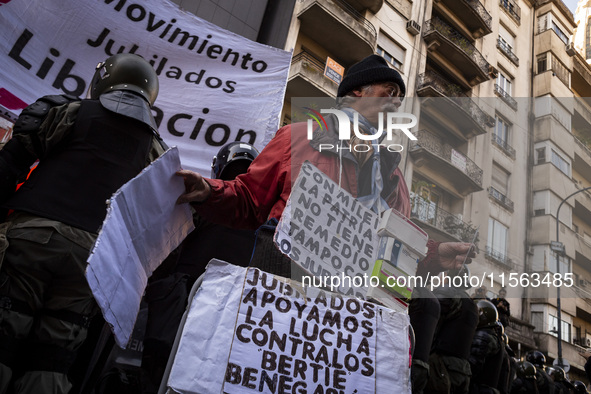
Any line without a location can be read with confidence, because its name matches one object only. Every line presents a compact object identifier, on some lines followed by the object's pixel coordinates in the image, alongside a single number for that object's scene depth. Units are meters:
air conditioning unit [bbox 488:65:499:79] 21.16
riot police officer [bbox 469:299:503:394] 5.46
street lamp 15.35
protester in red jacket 1.75
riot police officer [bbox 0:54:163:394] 1.95
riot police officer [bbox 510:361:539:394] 7.79
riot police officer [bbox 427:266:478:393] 4.61
